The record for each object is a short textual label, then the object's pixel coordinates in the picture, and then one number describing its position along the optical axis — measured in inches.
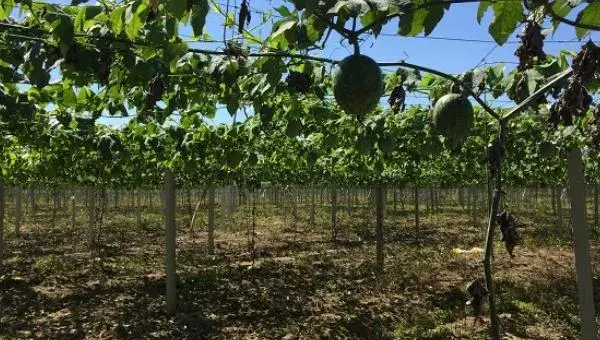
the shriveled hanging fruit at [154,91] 121.9
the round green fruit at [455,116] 79.1
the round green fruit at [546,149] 178.4
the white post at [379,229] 418.6
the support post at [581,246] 175.9
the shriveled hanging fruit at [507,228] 81.0
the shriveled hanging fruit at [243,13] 69.3
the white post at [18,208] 694.4
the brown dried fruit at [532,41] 70.0
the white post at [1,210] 387.7
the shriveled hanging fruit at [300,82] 103.8
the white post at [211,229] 516.4
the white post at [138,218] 823.3
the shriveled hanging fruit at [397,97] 100.3
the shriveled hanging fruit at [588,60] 68.6
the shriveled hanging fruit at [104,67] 113.2
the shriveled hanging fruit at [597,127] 100.3
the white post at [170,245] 299.9
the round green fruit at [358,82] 67.0
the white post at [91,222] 532.7
